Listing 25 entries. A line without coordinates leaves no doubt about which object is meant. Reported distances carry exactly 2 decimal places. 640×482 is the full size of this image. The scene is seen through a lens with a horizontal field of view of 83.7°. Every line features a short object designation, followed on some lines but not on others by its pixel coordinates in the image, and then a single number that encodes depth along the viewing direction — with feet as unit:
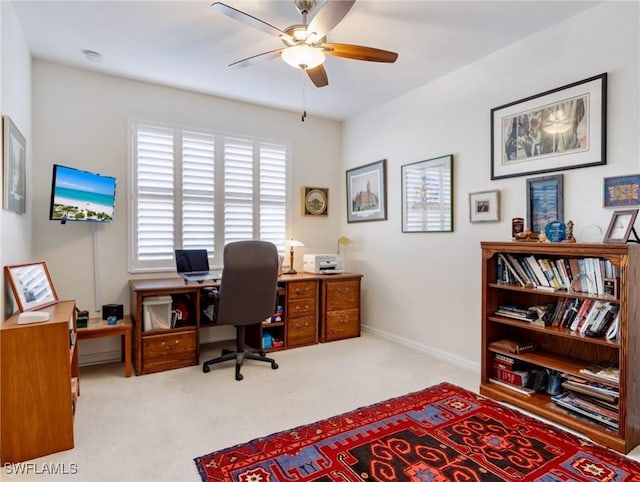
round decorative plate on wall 15.44
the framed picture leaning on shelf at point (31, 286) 7.42
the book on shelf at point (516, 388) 8.34
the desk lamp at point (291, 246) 14.11
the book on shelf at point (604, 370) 6.91
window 12.15
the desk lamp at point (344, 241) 15.52
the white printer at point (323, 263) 14.01
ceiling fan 6.46
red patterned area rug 5.97
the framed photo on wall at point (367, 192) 14.05
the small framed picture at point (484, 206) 9.93
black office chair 9.70
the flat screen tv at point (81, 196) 9.67
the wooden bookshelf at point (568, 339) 6.62
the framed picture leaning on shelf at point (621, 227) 6.86
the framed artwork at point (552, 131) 7.93
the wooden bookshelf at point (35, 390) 6.26
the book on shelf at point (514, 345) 8.65
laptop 11.84
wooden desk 10.33
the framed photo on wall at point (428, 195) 11.44
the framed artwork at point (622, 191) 7.35
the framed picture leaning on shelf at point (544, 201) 8.59
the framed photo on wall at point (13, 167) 7.16
